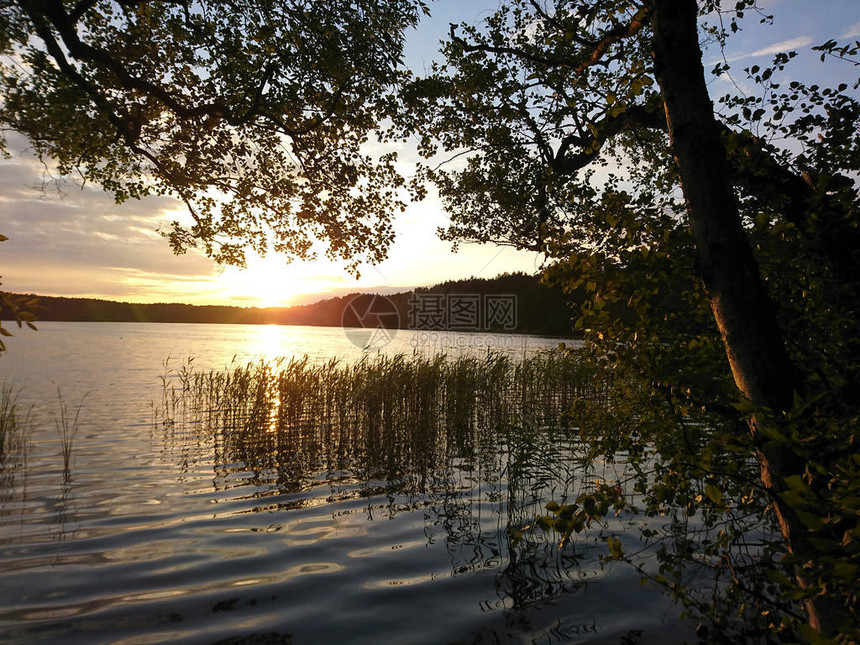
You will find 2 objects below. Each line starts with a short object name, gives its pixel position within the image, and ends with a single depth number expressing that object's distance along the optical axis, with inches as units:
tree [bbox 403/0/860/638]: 113.1
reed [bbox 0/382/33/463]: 398.9
